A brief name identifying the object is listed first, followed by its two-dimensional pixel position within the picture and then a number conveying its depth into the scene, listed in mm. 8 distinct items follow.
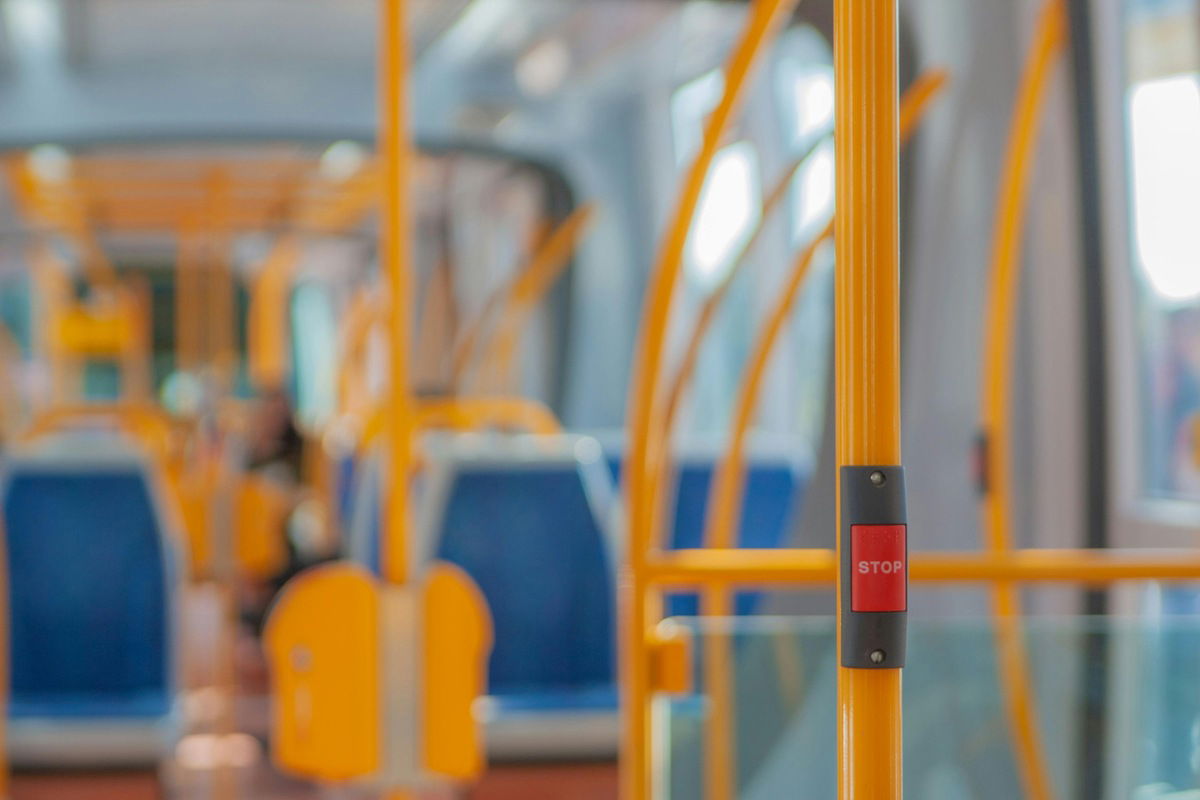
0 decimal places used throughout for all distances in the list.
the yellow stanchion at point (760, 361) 4732
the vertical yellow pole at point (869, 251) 1826
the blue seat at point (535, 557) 6596
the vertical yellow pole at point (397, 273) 3788
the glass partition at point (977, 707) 2919
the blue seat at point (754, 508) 8119
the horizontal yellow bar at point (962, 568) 3296
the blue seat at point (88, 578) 6537
